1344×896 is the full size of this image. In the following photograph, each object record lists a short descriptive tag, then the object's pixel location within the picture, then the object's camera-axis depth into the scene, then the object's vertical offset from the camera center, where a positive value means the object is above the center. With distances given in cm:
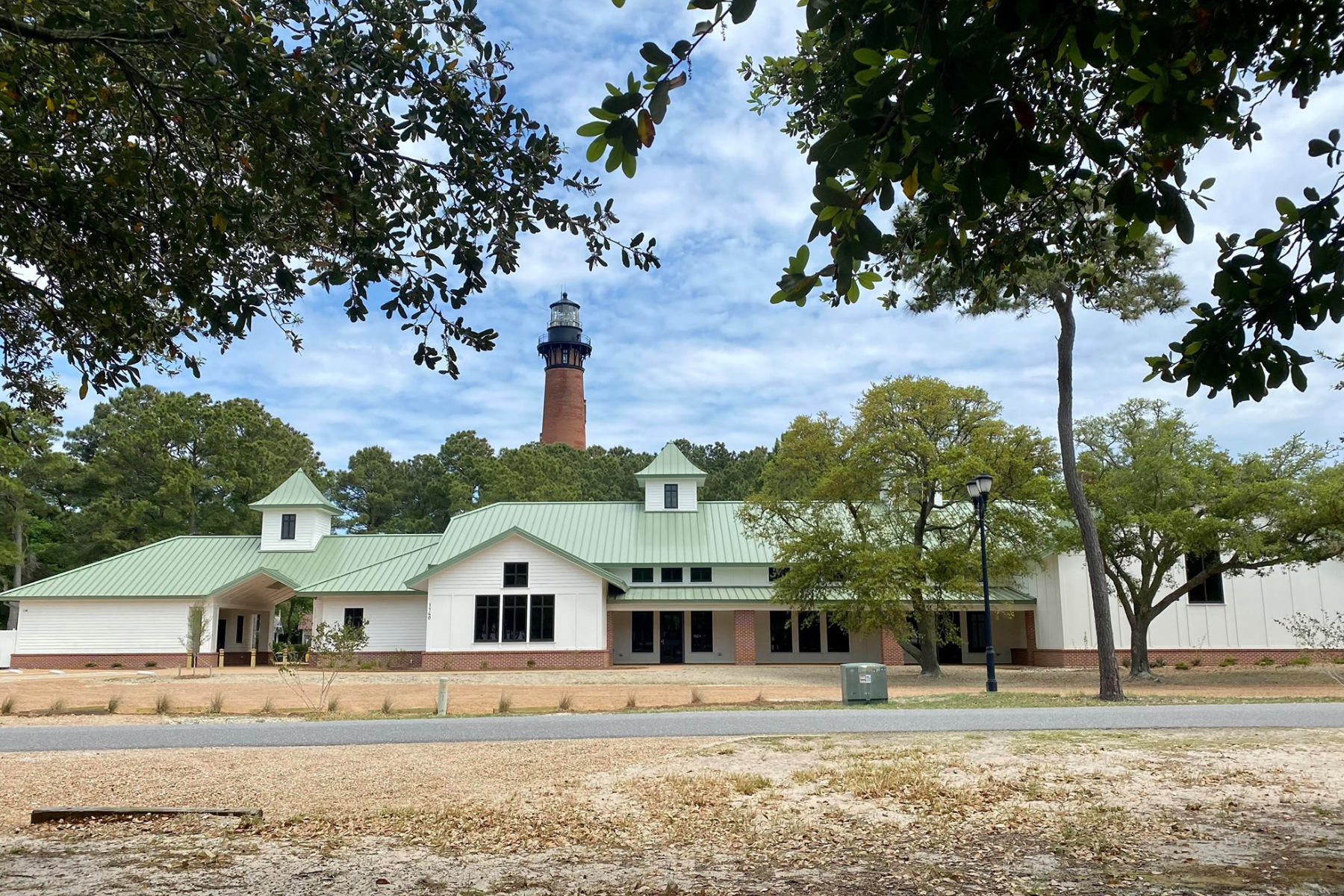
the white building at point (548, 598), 3216 -6
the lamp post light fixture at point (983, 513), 1977 +175
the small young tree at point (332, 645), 1883 -94
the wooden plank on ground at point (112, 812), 707 -156
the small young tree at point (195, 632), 3409 -115
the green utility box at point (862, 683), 1717 -159
